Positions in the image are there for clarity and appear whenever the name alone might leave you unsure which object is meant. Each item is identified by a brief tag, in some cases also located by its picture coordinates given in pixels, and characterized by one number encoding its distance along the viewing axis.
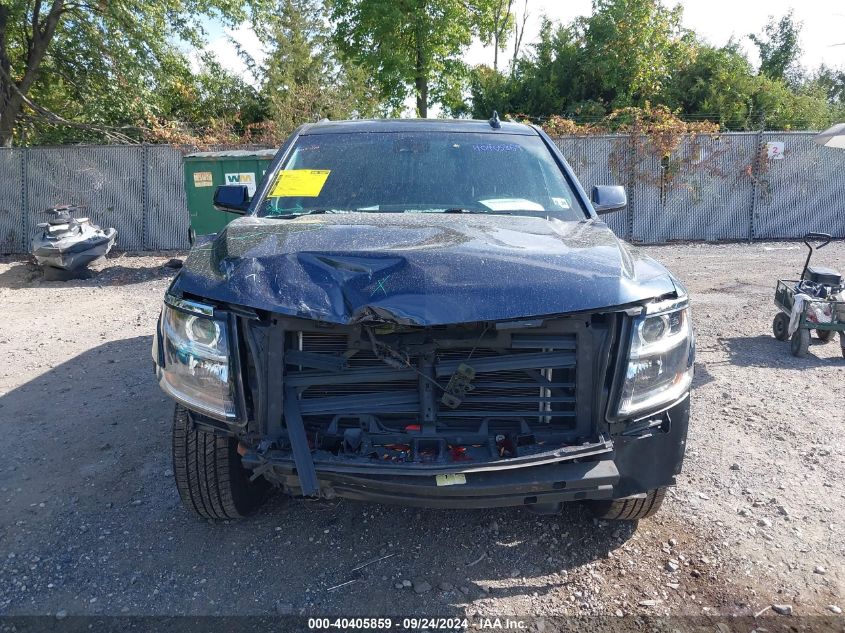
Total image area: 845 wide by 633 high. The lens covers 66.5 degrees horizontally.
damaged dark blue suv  2.34
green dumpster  10.82
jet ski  10.35
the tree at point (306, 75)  18.55
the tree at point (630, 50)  21.22
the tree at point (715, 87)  21.11
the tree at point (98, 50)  14.84
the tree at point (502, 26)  30.59
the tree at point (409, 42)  21.22
